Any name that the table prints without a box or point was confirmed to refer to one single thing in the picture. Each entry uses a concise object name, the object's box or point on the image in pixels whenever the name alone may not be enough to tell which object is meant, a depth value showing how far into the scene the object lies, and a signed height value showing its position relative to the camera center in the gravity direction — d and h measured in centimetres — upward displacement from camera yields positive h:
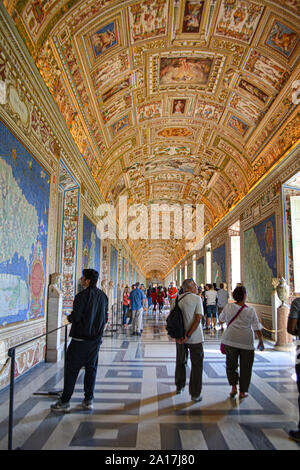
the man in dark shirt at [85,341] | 446 -95
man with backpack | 494 -100
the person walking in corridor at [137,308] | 1137 -123
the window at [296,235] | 1068 +127
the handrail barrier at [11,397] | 332 -132
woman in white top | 495 -102
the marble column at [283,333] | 941 -173
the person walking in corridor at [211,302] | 1284 -113
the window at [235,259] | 1814 +78
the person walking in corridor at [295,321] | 401 -58
